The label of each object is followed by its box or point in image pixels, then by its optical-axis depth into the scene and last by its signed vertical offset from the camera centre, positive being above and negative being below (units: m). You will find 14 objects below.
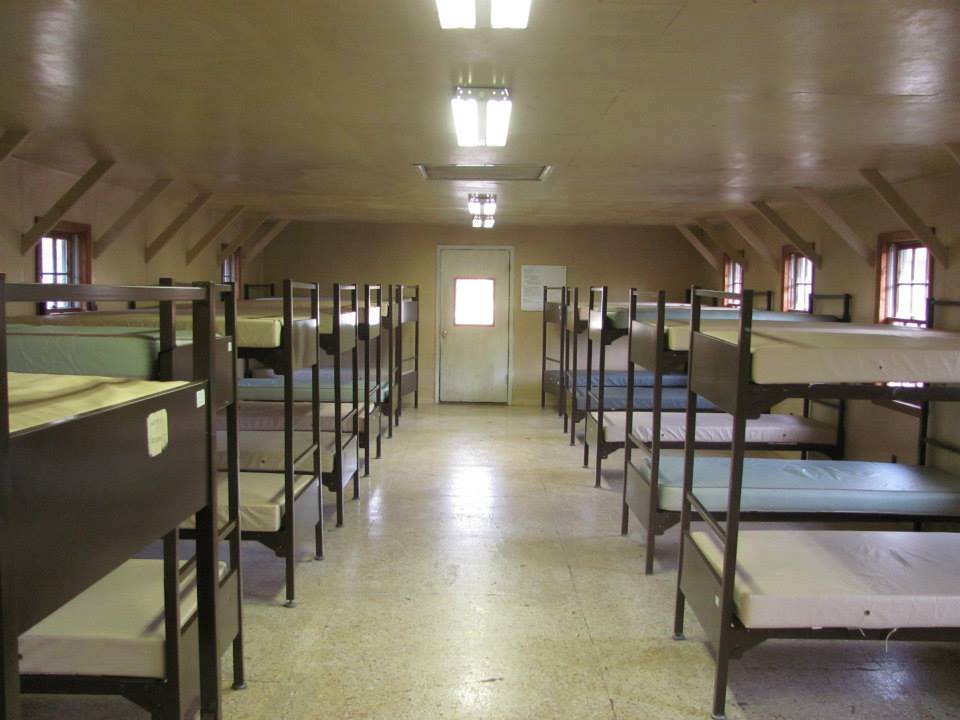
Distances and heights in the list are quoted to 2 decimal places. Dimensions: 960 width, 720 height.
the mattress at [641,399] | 7.70 -0.98
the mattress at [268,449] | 4.87 -0.97
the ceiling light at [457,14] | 2.22 +0.86
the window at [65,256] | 5.39 +0.30
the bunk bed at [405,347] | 8.99 -0.58
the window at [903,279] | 5.42 +0.21
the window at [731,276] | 9.17 +0.36
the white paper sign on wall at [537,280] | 10.65 +0.32
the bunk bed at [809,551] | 2.67 -1.03
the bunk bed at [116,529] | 1.48 -0.54
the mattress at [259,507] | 3.79 -1.02
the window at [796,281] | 7.22 +0.24
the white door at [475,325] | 10.70 -0.32
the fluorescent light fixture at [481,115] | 3.16 +0.84
